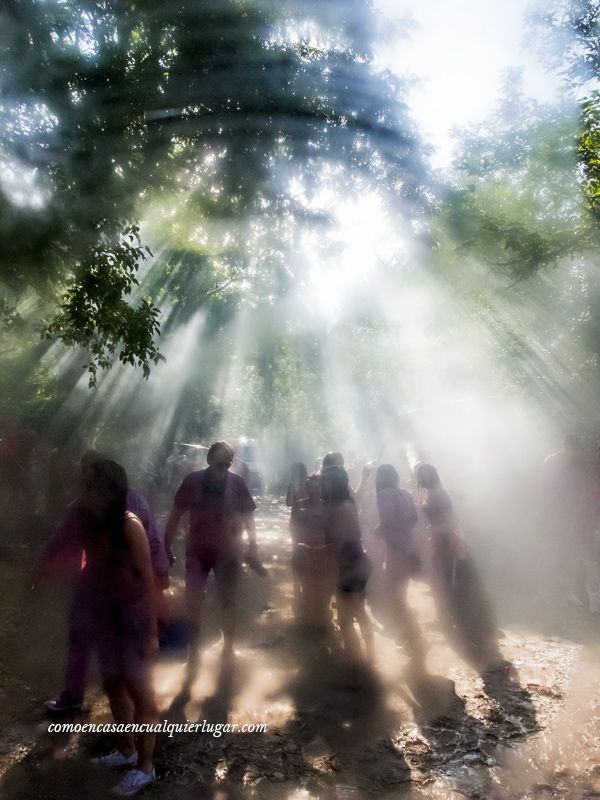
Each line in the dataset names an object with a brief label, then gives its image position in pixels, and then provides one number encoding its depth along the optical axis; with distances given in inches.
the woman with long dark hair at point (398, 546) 227.8
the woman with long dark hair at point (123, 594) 128.0
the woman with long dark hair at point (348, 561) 204.7
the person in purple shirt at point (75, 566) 157.8
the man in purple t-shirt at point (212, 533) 206.2
